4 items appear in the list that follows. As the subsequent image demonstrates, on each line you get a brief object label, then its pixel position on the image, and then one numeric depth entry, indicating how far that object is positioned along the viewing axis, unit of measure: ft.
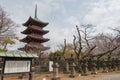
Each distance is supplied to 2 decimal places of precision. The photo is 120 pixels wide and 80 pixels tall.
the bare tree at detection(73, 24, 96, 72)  65.76
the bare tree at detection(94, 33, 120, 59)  67.63
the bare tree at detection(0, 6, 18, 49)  53.68
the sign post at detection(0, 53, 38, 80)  17.72
